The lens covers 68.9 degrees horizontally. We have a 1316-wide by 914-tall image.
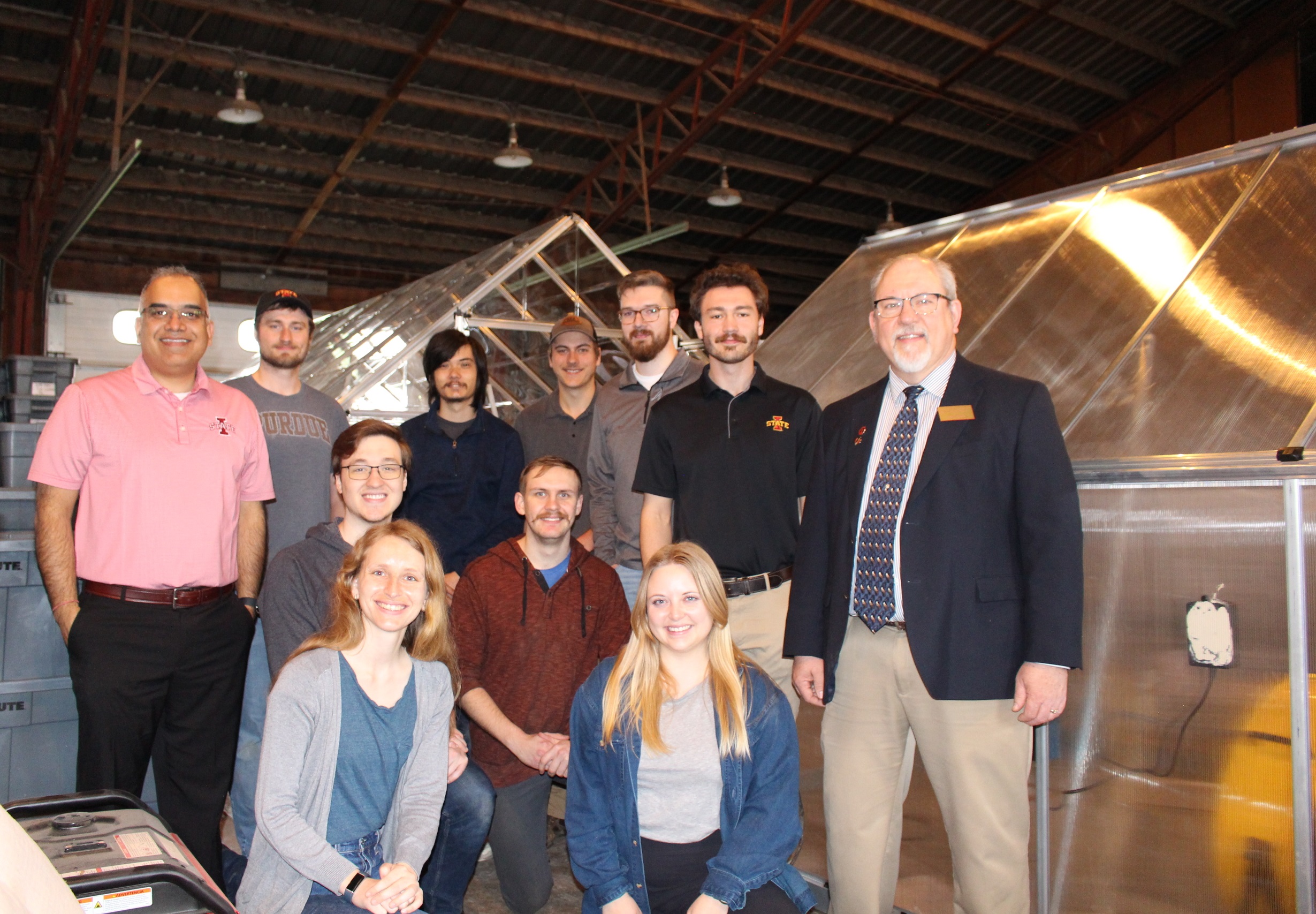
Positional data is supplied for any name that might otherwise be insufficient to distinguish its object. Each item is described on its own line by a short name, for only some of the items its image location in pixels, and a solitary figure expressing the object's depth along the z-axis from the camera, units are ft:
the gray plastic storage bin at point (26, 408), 18.90
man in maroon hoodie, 10.91
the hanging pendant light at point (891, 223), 49.21
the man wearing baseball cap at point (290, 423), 11.84
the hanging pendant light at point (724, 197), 43.37
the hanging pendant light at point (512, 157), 37.78
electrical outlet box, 8.73
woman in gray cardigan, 7.59
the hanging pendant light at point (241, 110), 32.42
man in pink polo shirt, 9.41
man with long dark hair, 12.92
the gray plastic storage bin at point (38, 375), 19.01
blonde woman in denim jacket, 8.10
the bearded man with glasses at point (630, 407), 12.24
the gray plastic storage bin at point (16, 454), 13.71
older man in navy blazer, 8.06
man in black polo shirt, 10.31
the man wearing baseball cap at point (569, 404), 14.01
